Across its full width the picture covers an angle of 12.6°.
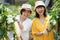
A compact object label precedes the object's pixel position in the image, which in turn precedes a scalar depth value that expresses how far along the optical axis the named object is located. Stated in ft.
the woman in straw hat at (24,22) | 11.88
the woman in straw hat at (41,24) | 11.75
